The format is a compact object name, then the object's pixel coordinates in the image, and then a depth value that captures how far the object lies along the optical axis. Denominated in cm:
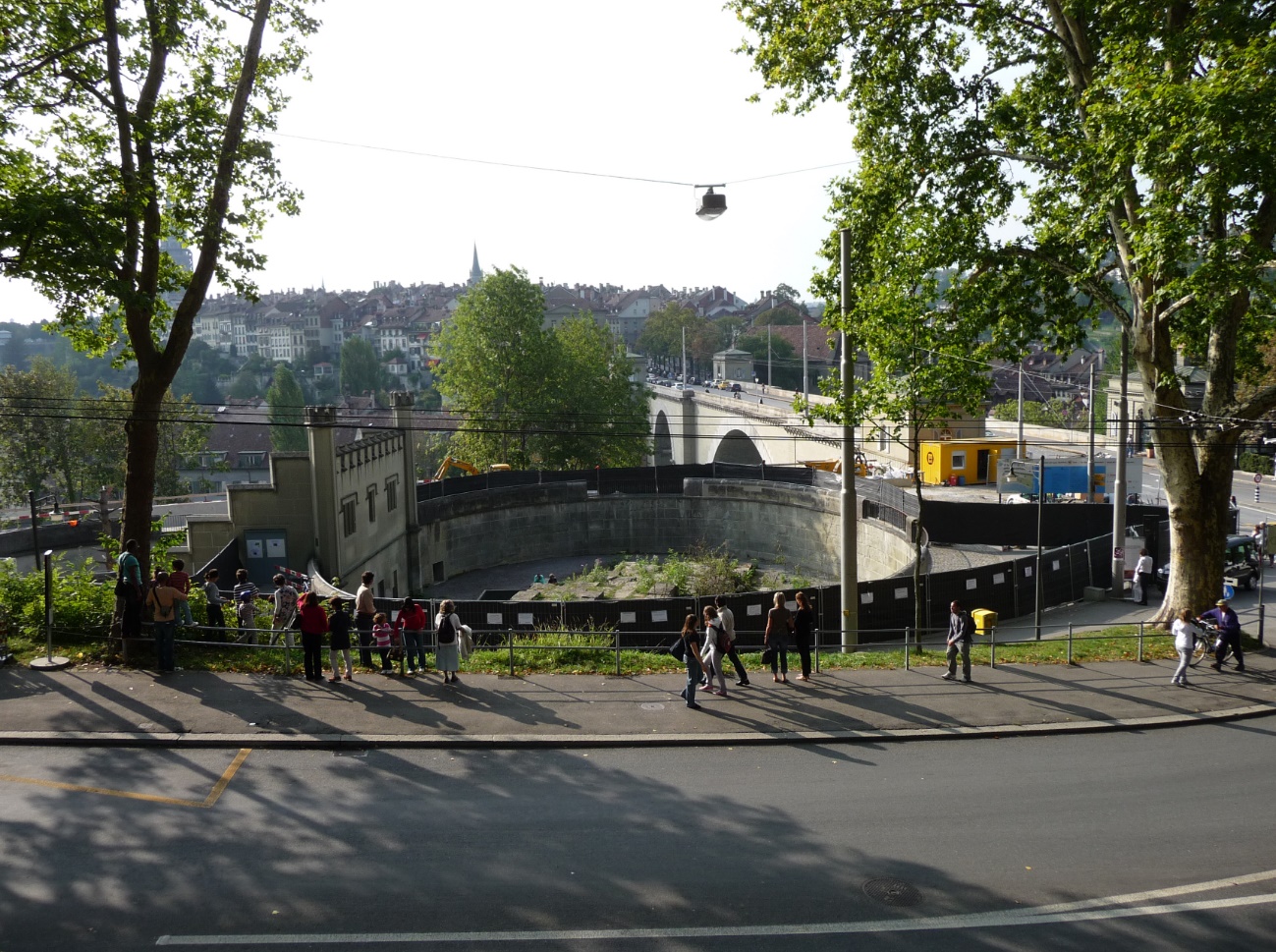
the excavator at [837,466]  4662
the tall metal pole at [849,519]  1678
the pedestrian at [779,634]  1429
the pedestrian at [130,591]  1368
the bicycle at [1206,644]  1623
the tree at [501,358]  5975
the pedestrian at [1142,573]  2394
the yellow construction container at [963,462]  4522
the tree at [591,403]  6275
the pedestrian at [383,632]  1451
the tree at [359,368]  14100
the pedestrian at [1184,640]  1475
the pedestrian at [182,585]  1472
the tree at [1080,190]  1441
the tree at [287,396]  9961
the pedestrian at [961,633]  1468
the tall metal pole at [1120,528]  2441
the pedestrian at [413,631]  1392
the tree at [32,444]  5462
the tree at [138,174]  1274
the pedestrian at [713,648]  1360
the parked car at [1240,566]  2442
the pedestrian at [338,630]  1362
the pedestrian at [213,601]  1624
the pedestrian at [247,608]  1608
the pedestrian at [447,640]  1351
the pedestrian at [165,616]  1336
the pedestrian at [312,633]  1323
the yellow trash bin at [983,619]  1766
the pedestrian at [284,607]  1560
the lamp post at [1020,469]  4000
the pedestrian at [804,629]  1441
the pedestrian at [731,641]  1404
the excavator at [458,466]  5447
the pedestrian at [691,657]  1283
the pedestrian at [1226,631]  1556
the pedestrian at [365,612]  1440
